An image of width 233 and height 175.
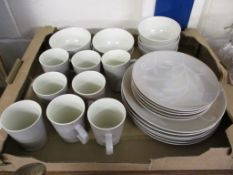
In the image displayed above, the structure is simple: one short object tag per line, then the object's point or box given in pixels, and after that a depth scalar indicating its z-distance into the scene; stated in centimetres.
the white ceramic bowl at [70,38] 64
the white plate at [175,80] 46
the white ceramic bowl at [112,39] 64
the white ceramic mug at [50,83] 53
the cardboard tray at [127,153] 43
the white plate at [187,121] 45
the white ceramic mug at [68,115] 44
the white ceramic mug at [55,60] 55
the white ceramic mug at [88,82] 52
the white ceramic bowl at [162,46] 59
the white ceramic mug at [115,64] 53
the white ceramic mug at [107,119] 43
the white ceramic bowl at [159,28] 64
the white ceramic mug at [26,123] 43
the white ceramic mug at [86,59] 58
